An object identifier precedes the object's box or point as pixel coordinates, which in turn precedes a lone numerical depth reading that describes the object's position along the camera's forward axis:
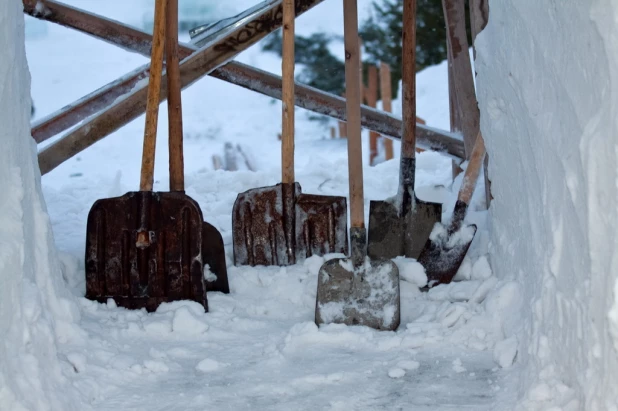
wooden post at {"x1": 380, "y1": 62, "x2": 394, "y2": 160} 8.82
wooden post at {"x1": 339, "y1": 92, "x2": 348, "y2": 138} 12.33
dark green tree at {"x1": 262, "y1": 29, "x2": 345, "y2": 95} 12.13
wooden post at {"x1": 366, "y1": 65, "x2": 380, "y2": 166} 9.91
